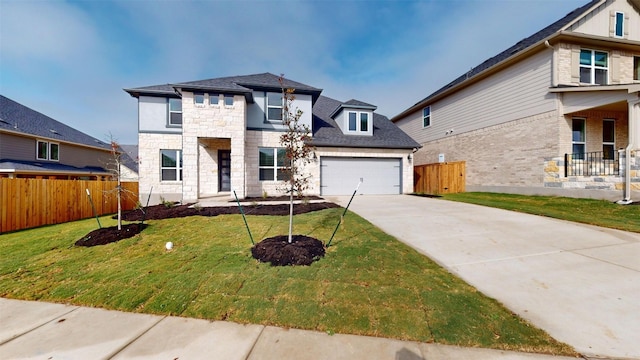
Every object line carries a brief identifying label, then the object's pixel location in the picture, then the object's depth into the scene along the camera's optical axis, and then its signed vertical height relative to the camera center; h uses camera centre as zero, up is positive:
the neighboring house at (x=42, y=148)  14.88 +2.45
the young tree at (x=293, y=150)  4.56 +0.58
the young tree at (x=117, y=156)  5.88 +0.62
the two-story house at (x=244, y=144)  11.08 +1.95
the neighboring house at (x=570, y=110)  9.48 +3.28
